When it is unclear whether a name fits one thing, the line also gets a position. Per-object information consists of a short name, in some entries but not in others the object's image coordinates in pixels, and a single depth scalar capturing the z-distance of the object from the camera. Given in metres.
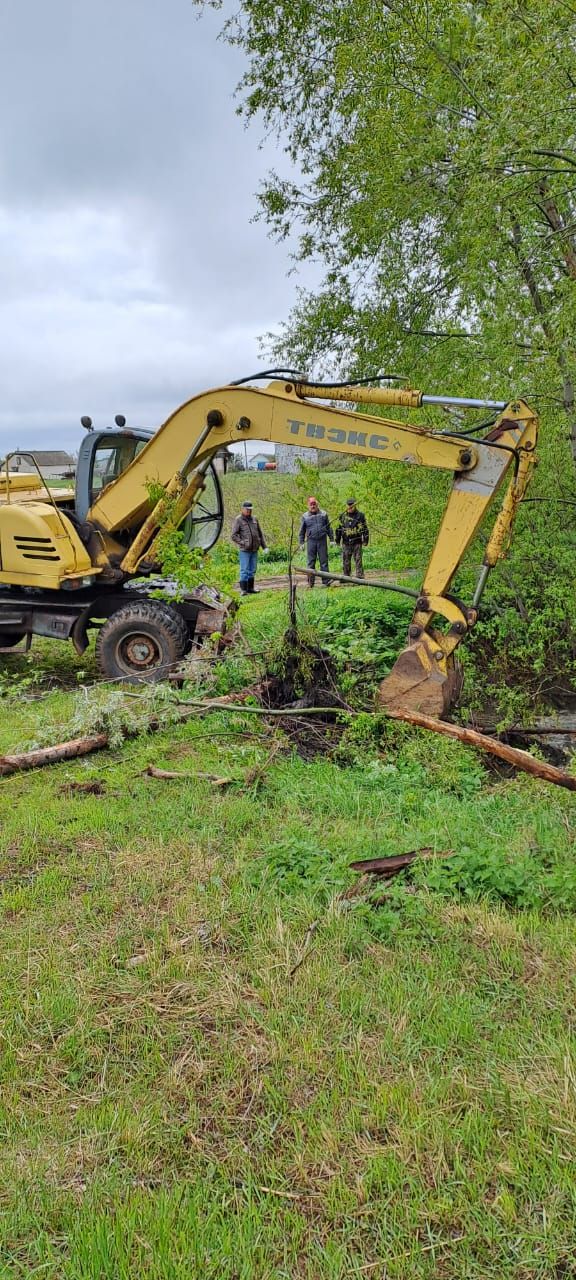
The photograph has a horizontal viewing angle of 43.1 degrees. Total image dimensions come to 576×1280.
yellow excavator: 5.88
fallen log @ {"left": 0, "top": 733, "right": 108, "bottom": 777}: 5.24
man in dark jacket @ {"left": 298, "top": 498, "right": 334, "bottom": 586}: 13.29
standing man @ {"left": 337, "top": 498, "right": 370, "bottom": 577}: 12.01
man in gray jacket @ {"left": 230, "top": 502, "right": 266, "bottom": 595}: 12.62
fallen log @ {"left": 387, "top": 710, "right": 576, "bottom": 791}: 4.27
